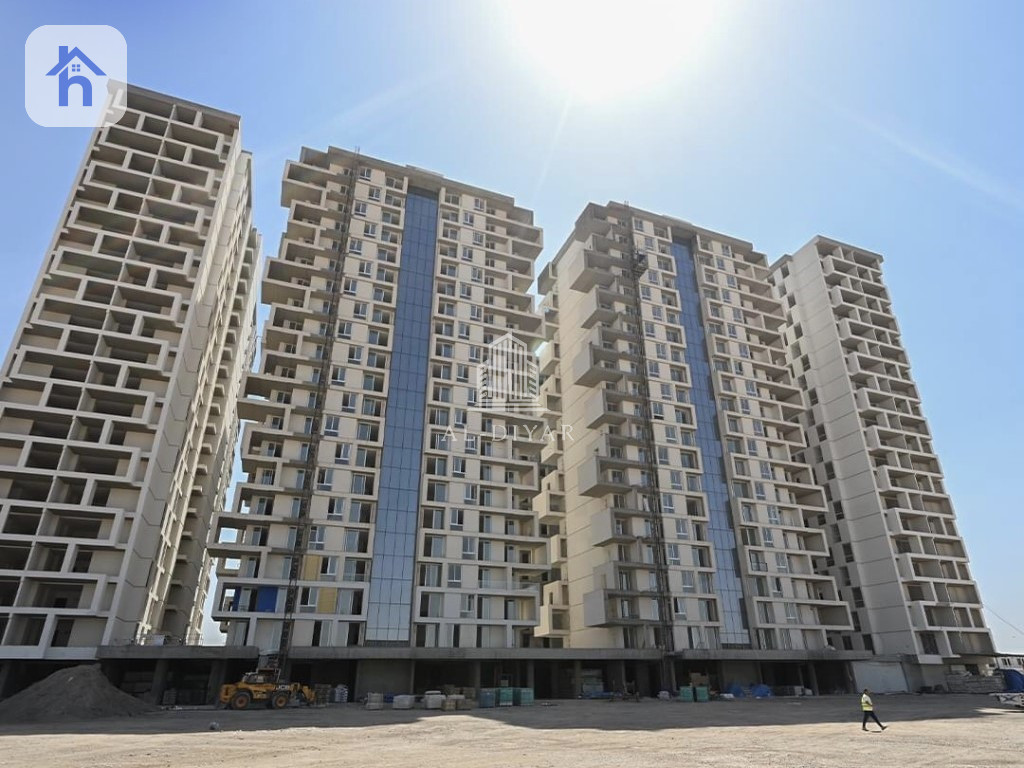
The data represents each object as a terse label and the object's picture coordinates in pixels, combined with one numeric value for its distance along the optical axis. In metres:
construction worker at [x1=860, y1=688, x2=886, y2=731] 29.05
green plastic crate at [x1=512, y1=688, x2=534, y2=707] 48.06
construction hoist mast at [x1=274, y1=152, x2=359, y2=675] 51.03
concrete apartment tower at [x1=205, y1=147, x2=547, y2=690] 52.97
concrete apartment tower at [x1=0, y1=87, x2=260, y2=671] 46.72
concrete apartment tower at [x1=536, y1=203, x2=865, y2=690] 61.56
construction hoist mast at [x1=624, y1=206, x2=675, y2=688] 59.09
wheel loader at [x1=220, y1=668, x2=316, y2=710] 39.97
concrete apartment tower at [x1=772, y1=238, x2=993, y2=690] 69.12
